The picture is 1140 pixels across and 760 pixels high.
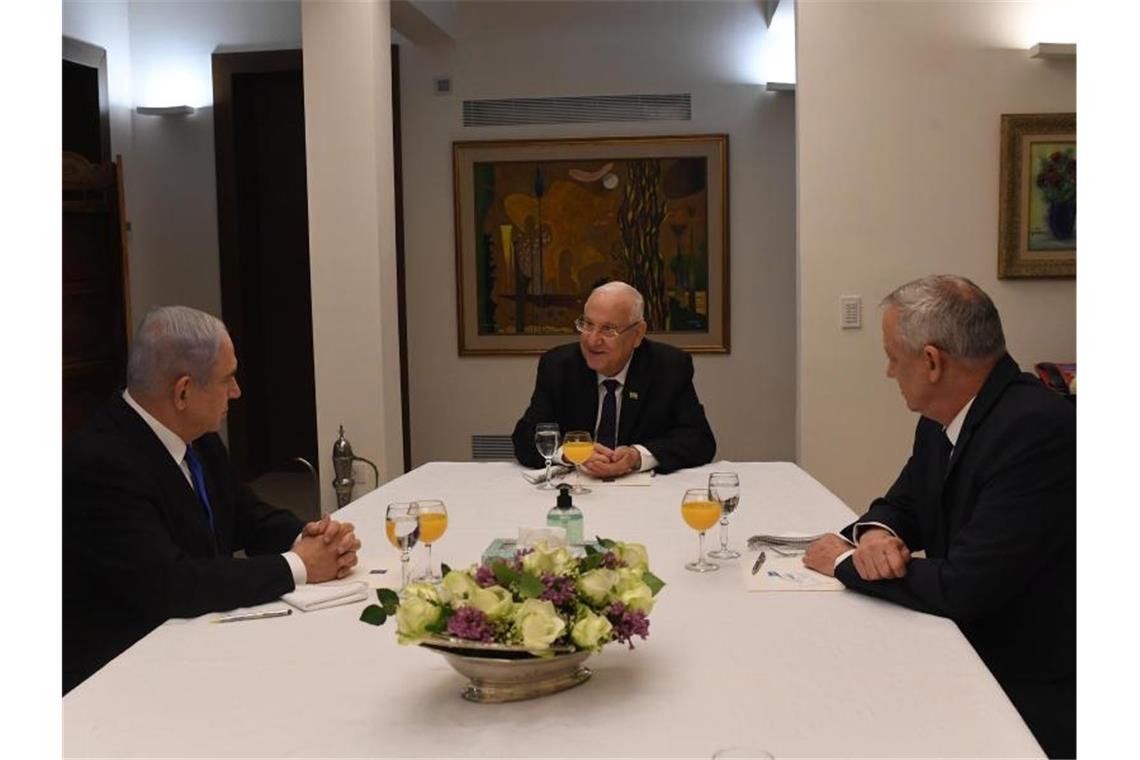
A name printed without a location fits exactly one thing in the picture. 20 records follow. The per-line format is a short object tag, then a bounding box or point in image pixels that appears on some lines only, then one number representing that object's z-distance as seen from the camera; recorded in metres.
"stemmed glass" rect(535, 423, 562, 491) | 3.56
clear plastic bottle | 2.82
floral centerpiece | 1.69
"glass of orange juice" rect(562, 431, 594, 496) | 3.64
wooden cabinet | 6.58
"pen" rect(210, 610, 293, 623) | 2.24
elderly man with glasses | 4.32
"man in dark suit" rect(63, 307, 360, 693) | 2.32
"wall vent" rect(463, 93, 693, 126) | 7.43
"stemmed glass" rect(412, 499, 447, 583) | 2.48
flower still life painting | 5.65
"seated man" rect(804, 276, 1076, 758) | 2.29
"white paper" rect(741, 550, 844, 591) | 2.42
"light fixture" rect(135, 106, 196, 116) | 7.64
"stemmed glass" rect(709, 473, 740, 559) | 2.67
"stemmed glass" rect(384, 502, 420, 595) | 2.34
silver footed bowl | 1.71
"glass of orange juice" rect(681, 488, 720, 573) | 2.59
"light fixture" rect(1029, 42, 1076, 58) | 5.48
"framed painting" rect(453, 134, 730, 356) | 7.43
